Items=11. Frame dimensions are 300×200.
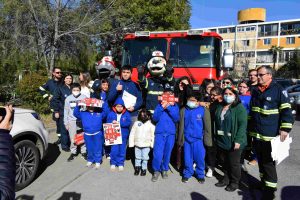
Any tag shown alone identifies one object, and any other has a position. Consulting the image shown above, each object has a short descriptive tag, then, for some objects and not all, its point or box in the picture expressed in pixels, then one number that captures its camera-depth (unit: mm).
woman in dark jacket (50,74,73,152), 4852
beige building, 47664
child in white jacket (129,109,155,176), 3914
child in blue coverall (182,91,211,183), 3698
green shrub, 6928
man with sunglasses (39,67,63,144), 4995
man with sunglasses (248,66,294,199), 2967
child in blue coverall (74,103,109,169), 4079
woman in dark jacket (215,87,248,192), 3346
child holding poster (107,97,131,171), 4061
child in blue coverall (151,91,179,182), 3721
